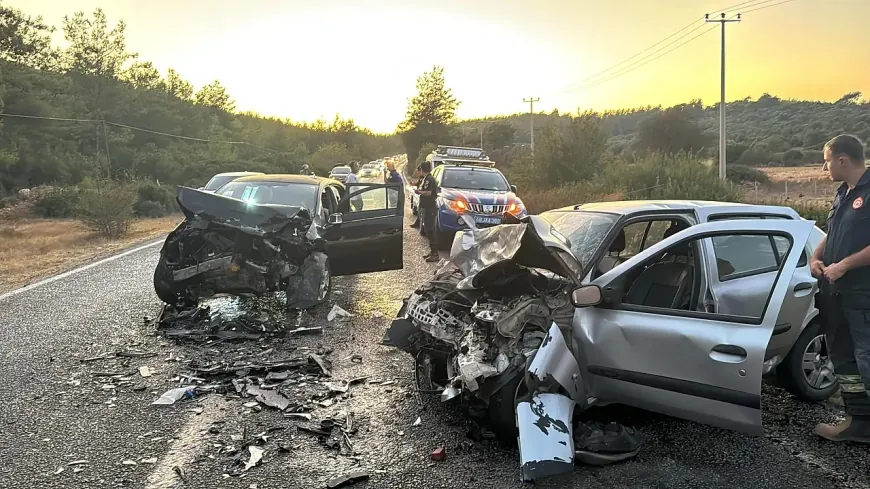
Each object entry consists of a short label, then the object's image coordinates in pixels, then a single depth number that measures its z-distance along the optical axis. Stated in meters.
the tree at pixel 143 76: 44.92
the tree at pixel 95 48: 38.59
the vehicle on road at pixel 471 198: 11.92
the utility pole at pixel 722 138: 28.84
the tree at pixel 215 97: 61.59
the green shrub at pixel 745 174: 37.09
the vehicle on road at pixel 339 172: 32.95
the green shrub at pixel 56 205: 24.26
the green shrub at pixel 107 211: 15.99
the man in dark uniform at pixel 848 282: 3.55
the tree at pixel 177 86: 55.47
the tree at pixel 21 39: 29.17
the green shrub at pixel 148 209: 25.61
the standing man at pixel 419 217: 13.39
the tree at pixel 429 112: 55.38
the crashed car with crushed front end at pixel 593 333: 3.09
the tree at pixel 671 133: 54.47
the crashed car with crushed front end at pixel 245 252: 6.58
